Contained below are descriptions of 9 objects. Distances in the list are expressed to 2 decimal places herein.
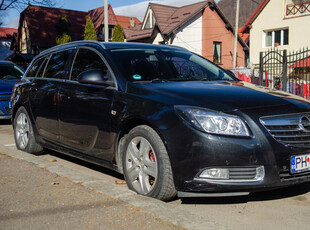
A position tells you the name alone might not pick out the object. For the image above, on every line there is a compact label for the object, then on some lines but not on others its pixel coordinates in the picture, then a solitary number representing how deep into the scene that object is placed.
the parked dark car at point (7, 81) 11.17
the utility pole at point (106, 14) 17.18
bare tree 35.69
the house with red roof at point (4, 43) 75.31
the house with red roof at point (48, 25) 50.97
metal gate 12.36
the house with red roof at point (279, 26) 29.33
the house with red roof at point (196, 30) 36.94
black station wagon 3.70
